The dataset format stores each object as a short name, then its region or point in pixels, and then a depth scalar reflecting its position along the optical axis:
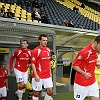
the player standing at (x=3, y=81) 5.55
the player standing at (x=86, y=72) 3.41
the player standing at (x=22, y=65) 5.53
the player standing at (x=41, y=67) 4.52
